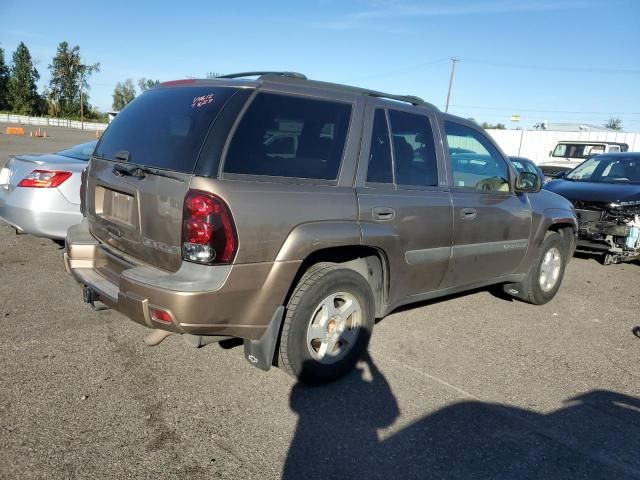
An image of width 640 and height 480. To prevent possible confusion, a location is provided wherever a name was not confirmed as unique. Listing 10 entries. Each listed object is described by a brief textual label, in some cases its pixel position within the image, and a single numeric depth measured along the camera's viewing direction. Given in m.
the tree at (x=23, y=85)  84.75
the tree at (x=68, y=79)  90.62
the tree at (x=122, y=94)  97.25
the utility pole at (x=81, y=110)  82.28
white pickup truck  15.75
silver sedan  5.39
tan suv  2.82
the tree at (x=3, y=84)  85.12
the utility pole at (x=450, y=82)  52.75
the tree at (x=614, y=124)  76.65
